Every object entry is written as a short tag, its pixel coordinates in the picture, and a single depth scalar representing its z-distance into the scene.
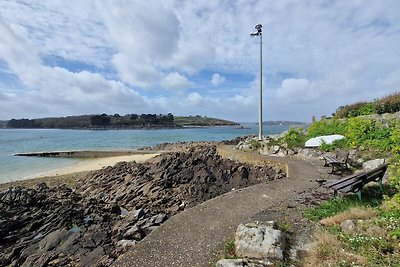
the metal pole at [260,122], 16.64
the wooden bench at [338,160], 9.34
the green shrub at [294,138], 14.36
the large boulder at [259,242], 4.17
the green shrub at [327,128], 14.26
